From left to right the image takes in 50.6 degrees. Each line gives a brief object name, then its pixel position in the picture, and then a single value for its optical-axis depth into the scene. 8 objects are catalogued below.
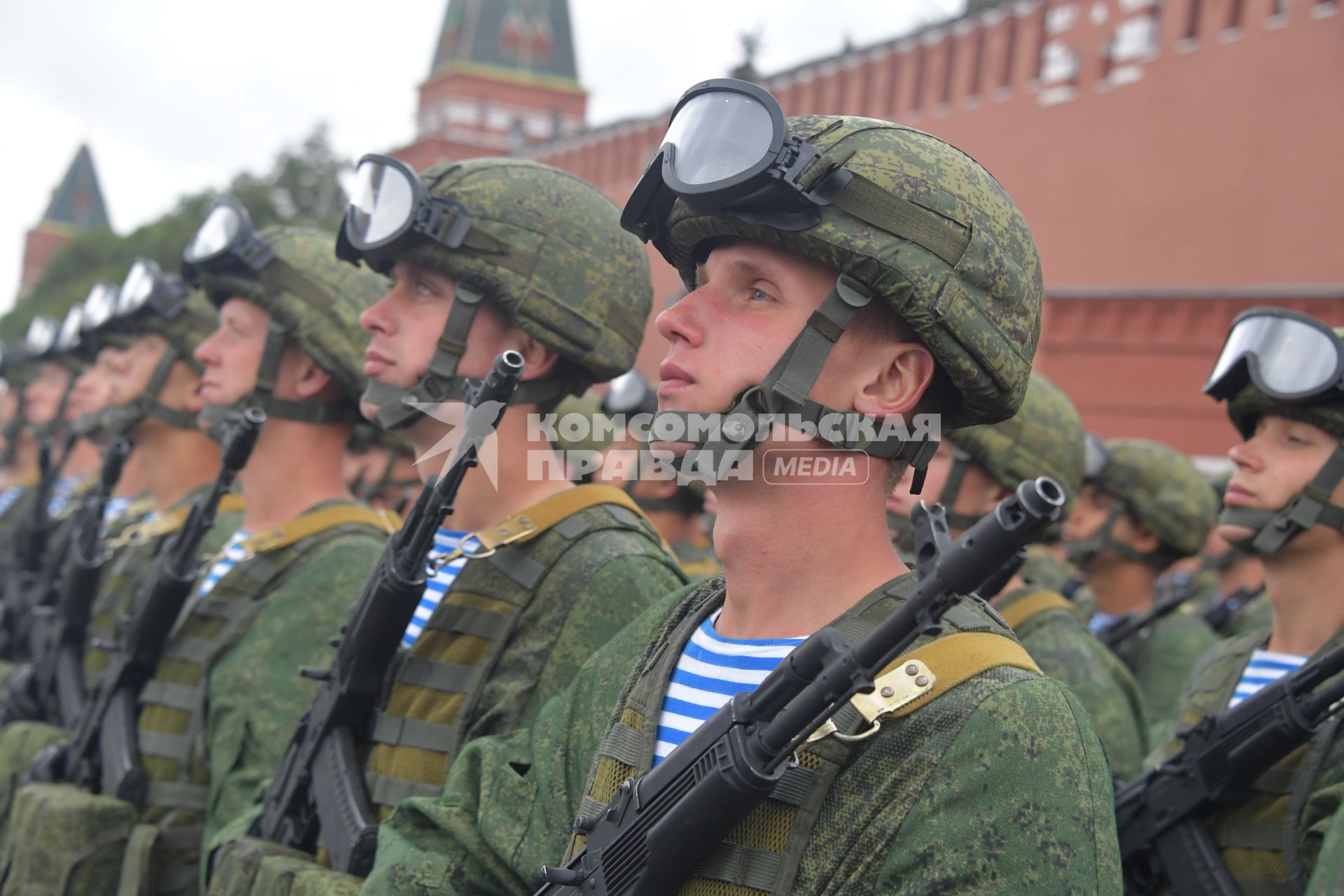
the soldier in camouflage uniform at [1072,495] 4.96
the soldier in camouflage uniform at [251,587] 4.29
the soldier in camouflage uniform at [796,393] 2.46
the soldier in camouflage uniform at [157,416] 6.20
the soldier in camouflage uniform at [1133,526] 8.26
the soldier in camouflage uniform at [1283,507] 4.12
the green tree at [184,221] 39.53
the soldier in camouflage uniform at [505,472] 3.51
